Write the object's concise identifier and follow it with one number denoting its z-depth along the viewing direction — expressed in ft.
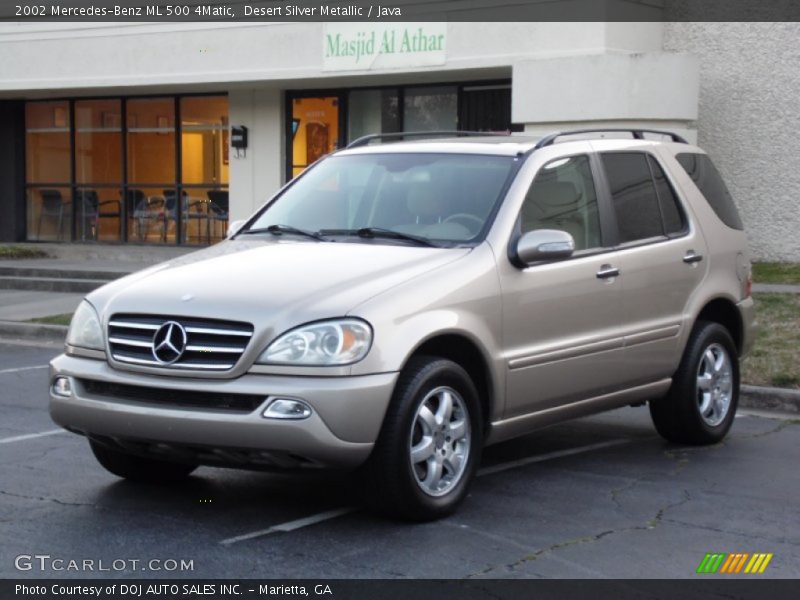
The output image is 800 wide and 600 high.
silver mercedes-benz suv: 18.80
